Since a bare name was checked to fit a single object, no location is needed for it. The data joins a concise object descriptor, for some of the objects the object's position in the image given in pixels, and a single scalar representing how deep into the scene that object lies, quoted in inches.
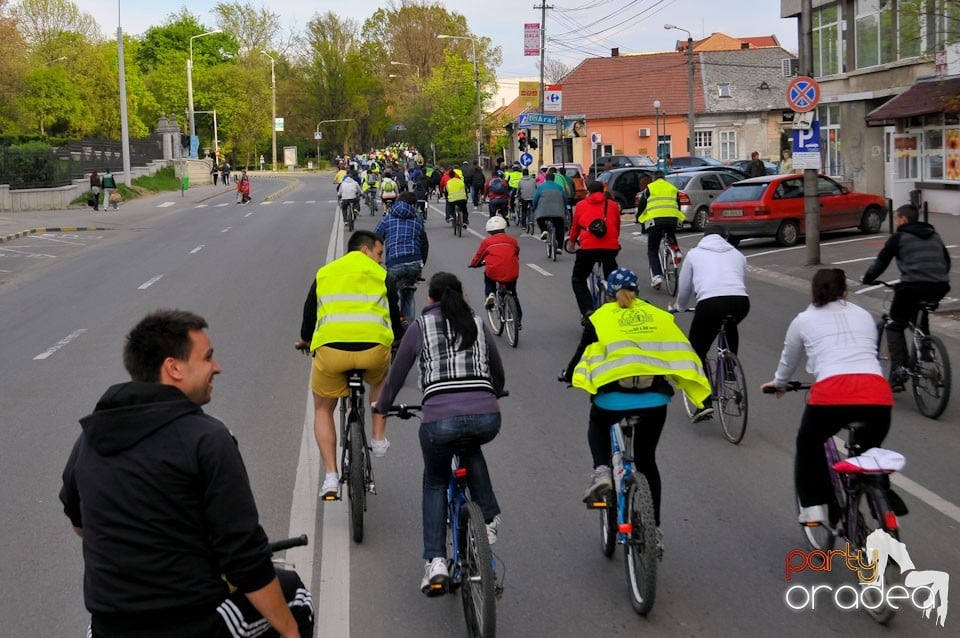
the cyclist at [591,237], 547.2
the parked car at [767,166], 1705.2
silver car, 1165.1
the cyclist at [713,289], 364.2
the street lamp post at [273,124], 4168.8
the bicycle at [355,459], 260.8
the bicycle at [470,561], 192.9
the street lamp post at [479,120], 2539.4
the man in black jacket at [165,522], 125.2
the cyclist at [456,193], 1167.6
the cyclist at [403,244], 473.4
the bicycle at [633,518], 211.5
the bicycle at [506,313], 524.1
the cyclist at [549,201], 762.2
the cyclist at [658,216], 668.1
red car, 958.4
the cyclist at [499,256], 513.0
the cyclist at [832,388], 231.6
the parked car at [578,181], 1444.6
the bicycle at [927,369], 370.3
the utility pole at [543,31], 1926.7
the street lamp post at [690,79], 1857.2
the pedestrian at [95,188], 1833.0
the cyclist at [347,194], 1272.1
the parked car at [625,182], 1358.3
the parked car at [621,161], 1815.3
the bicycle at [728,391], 351.6
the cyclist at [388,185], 1106.1
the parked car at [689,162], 1784.0
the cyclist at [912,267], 379.2
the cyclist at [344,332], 272.4
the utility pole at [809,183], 776.9
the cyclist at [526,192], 1165.1
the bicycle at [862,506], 205.3
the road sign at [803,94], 739.4
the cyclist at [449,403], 213.6
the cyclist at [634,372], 231.6
